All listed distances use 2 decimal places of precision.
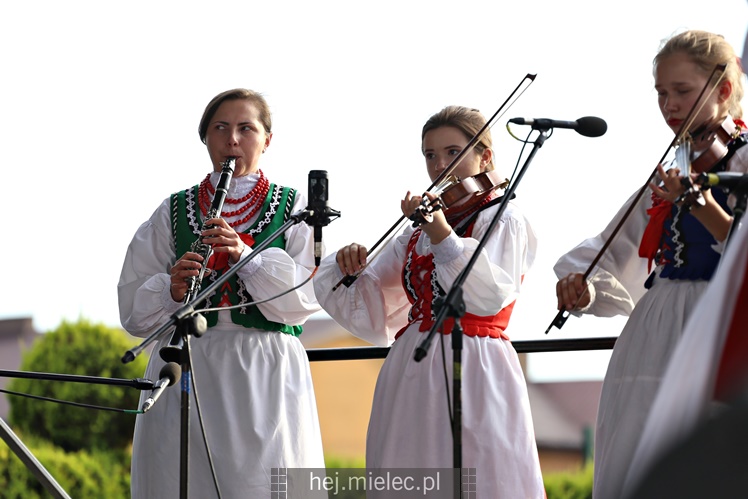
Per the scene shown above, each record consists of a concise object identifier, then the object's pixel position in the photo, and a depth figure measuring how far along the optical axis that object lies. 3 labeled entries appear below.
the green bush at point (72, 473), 19.28
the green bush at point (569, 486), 21.30
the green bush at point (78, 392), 22.53
